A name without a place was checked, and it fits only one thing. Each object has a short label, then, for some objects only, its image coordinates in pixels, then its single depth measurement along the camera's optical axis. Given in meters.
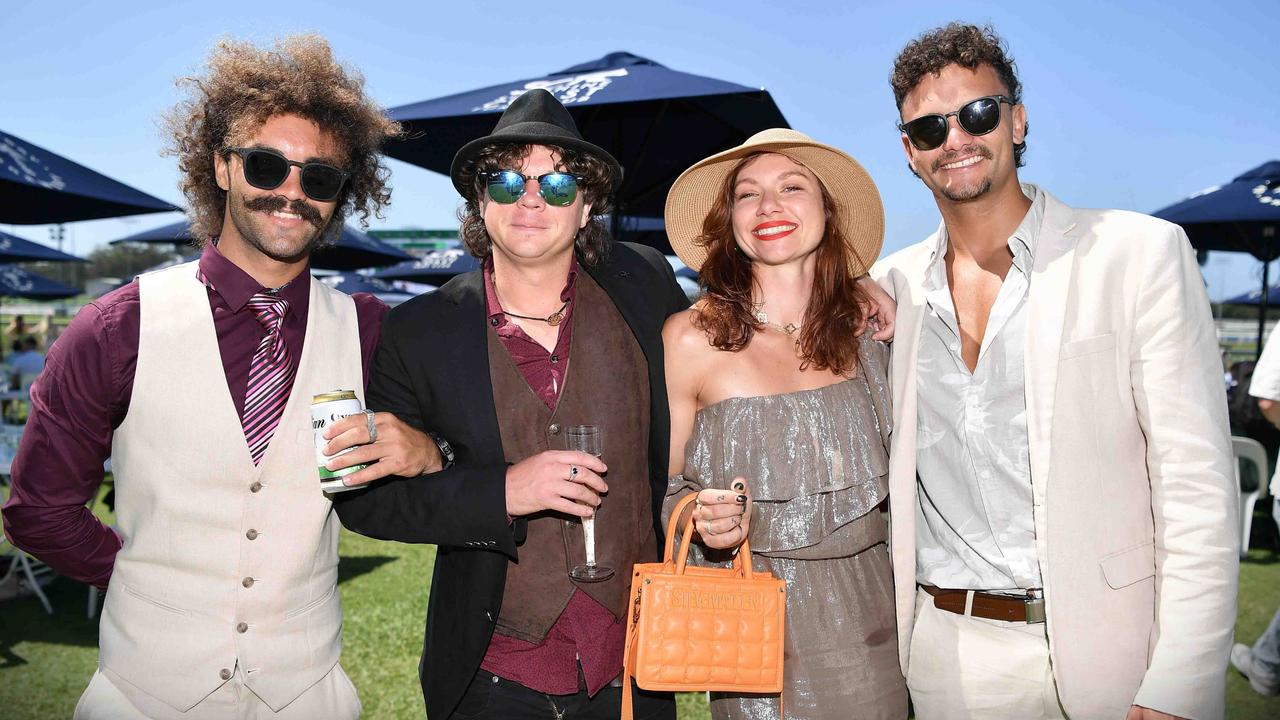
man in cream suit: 2.15
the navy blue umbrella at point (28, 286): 19.52
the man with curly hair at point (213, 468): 2.19
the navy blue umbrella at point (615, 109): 5.33
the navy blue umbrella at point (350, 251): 11.88
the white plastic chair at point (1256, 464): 7.01
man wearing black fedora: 2.40
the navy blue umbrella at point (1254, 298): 17.80
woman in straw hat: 2.43
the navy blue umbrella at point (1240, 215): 9.02
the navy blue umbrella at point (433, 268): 12.23
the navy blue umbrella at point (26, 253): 14.09
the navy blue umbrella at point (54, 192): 6.71
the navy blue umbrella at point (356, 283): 13.61
